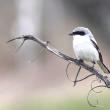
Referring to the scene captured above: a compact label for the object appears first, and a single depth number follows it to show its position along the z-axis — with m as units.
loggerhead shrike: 9.82
